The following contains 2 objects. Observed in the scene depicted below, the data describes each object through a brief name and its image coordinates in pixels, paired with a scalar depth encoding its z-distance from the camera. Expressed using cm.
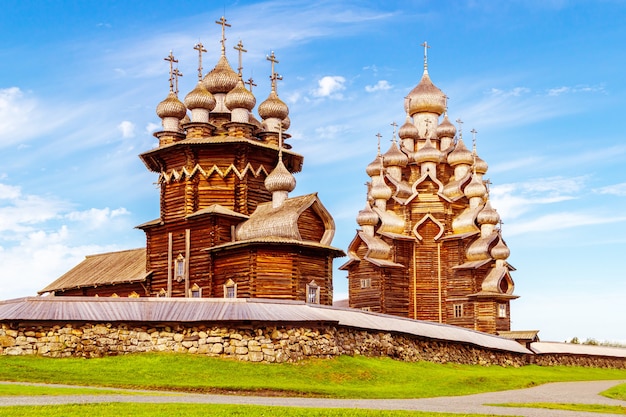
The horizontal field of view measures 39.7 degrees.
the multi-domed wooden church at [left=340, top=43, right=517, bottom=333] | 5278
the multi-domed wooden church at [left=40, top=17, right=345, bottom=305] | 3594
